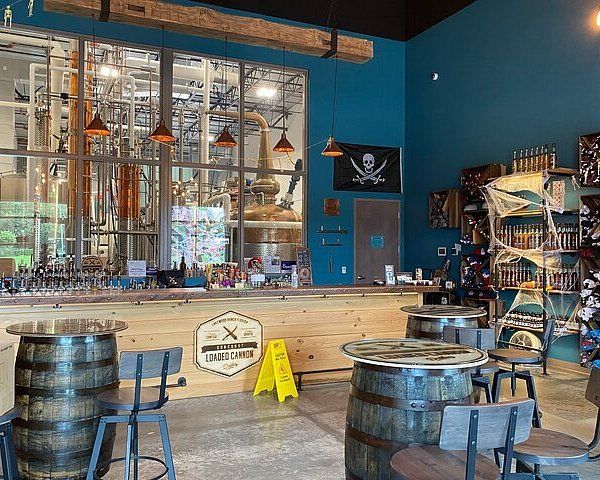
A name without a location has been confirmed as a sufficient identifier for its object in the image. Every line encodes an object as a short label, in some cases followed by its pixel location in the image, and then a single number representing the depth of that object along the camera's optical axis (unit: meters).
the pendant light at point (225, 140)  6.59
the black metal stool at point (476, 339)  3.62
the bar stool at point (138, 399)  2.75
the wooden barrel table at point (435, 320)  4.39
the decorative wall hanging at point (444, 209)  8.67
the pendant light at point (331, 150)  6.81
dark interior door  9.75
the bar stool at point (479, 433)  1.85
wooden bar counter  4.56
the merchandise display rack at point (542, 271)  6.49
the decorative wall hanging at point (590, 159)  6.23
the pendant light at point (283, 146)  7.34
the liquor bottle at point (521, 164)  7.20
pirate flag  9.67
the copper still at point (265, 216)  9.13
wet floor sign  5.08
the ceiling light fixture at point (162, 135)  6.07
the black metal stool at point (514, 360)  3.93
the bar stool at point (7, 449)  2.35
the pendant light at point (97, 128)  6.18
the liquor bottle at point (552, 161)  6.80
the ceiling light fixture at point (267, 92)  9.60
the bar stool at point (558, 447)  2.29
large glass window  7.96
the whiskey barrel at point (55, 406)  3.11
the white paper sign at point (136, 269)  5.50
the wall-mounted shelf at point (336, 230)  9.47
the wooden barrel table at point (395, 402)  2.54
